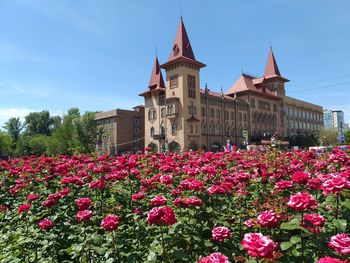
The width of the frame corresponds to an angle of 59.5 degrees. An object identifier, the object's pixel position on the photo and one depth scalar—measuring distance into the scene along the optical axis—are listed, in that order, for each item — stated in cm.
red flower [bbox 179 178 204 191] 334
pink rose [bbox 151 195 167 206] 295
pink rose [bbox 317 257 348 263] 145
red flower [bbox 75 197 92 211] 326
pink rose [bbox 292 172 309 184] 317
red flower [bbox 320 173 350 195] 249
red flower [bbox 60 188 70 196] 390
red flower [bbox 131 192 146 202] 377
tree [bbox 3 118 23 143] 9038
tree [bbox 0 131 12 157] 7344
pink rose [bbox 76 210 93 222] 301
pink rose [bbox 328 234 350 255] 174
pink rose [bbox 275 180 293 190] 320
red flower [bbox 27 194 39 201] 410
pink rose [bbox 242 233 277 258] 168
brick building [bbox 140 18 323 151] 5272
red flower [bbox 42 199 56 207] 368
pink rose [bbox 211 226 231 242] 262
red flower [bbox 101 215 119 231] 267
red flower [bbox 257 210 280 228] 231
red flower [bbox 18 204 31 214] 368
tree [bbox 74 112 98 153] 5947
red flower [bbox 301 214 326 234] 235
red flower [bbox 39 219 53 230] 329
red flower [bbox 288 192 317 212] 221
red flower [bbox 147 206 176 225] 247
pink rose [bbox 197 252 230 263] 178
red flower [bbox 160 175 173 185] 395
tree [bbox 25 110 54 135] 8994
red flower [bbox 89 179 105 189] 418
